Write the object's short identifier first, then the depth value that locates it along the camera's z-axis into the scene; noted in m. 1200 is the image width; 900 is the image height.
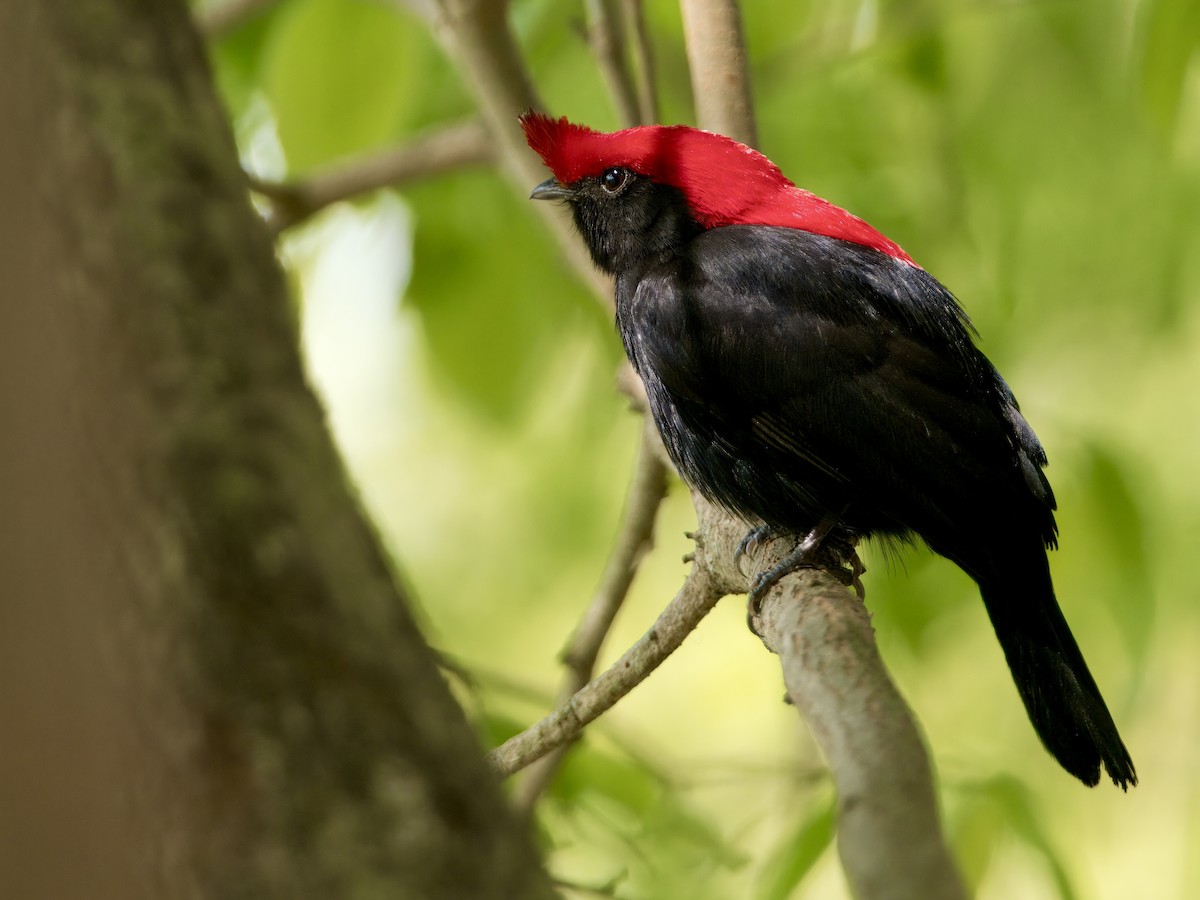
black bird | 5.62
